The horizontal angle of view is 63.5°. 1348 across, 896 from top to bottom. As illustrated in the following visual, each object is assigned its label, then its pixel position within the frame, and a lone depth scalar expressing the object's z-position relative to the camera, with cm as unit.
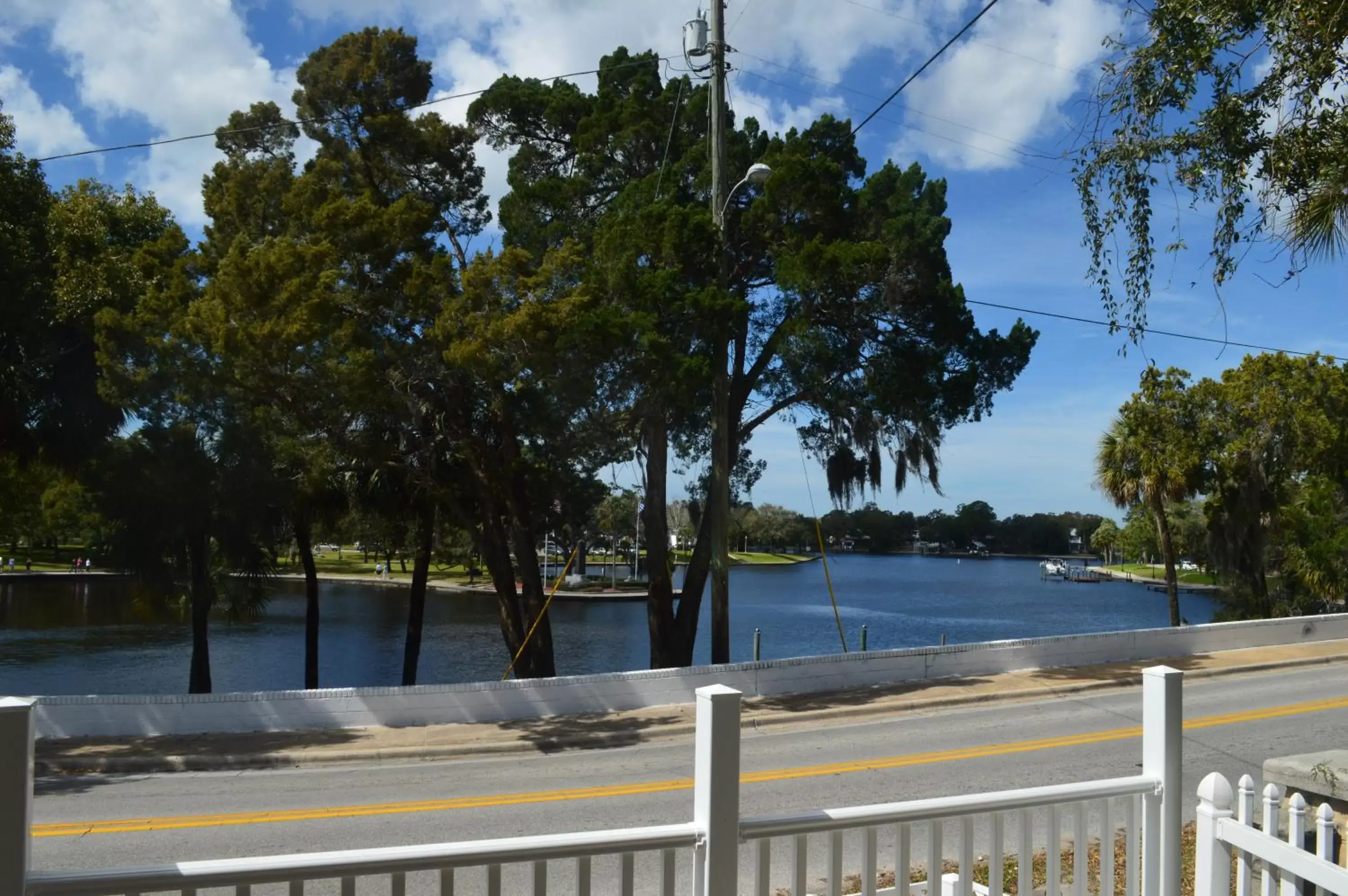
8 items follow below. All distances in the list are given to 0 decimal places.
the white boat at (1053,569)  10556
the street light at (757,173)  1647
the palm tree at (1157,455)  2697
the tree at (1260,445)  2691
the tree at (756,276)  1794
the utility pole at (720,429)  1778
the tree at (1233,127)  686
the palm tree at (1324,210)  683
